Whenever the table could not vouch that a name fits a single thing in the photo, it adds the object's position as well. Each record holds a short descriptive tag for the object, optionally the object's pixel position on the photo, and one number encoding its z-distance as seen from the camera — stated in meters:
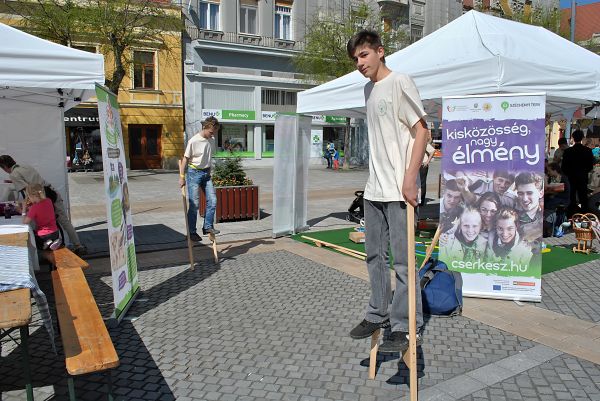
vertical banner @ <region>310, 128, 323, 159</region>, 30.98
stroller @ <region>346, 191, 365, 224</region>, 10.09
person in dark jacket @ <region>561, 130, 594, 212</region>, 9.56
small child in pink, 5.56
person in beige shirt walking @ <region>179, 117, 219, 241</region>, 6.92
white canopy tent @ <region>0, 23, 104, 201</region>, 4.98
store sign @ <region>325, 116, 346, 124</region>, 30.95
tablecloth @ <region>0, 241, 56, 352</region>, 2.80
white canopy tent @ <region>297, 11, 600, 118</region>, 6.02
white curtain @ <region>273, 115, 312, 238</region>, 8.37
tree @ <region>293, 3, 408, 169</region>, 25.06
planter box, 10.18
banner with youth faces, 5.07
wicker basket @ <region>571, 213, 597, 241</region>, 7.17
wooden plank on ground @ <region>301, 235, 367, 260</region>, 7.12
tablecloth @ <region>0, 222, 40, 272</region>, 4.70
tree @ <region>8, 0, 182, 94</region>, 18.09
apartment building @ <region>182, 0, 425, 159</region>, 26.44
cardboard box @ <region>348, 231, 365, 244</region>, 7.99
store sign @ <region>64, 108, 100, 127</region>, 23.89
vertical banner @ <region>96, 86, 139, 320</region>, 4.19
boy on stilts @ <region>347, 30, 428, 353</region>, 2.95
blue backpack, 4.73
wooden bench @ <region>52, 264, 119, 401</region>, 2.67
